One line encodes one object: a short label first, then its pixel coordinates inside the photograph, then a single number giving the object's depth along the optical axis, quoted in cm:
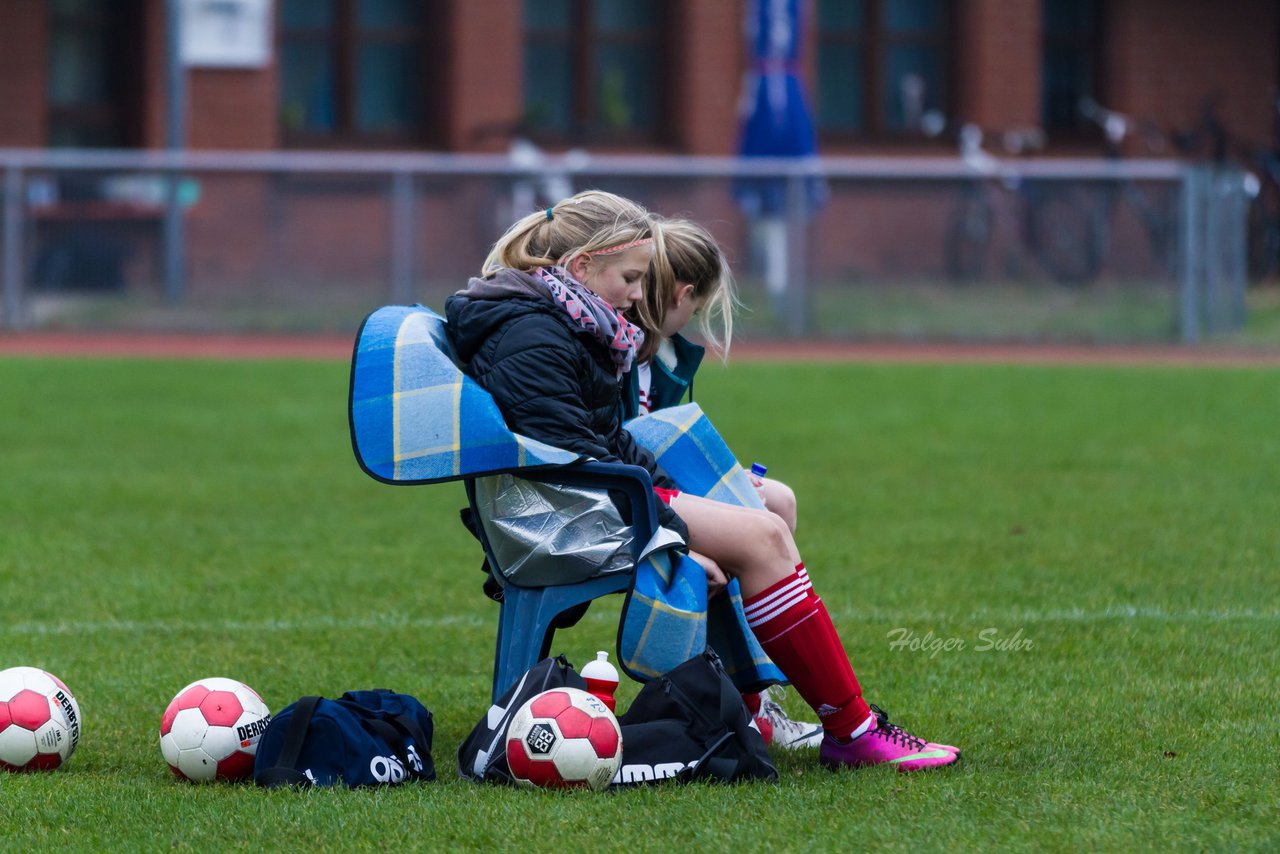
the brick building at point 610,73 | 4419
